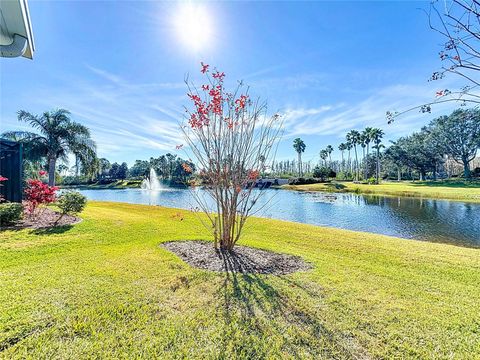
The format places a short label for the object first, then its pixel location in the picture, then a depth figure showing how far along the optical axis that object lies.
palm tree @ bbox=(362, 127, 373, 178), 50.75
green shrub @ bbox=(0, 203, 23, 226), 6.28
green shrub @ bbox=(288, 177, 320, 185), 48.86
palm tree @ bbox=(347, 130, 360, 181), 53.78
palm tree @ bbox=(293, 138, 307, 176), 61.99
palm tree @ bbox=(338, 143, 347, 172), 63.78
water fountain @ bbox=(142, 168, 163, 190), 51.81
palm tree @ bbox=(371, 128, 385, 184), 50.19
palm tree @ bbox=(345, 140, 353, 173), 57.13
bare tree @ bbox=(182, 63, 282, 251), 5.08
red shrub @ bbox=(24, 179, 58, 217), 7.11
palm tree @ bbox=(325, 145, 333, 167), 71.51
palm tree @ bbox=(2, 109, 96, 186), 14.09
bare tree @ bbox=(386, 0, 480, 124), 1.66
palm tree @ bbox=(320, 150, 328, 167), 73.15
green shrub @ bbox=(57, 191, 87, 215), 7.26
